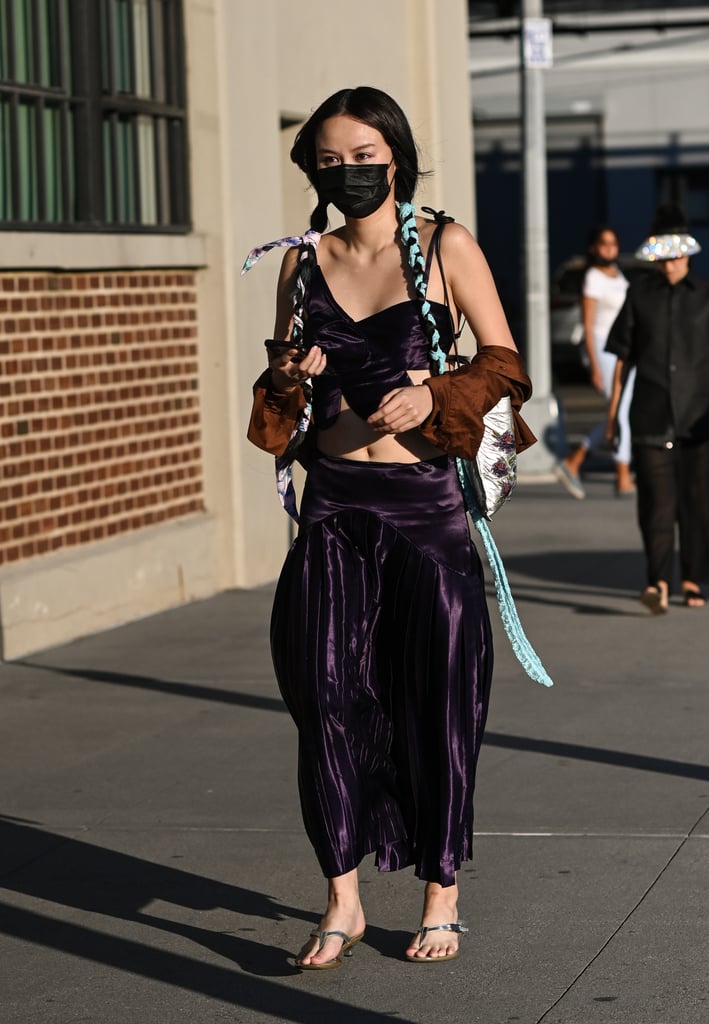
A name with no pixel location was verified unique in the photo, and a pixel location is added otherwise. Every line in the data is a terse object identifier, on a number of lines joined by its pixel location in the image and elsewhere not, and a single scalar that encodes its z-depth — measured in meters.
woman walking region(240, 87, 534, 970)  4.69
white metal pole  15.81
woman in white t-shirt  15.22
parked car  27.73
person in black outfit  9.72
